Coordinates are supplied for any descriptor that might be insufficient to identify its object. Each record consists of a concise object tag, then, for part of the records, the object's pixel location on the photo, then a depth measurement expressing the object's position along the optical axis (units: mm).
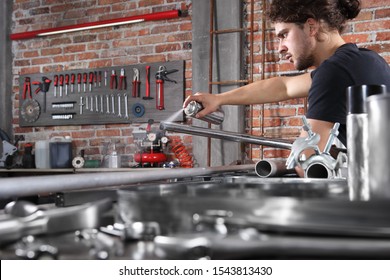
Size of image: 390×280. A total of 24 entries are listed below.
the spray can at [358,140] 497
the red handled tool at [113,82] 3949
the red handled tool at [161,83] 3730
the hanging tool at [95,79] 4062
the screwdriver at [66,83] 4191
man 1464
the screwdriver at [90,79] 4070
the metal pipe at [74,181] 577
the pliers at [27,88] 4395
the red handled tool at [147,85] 3803
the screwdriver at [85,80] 4105
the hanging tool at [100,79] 4027
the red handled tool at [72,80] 4152
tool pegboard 3748
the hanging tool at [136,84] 3838
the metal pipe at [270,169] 1165
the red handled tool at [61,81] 4219
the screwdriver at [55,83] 4250
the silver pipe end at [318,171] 933
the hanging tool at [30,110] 4324
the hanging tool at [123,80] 3916
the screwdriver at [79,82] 4130
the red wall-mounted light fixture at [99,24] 3768
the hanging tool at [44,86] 4270
